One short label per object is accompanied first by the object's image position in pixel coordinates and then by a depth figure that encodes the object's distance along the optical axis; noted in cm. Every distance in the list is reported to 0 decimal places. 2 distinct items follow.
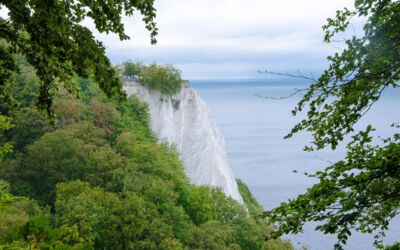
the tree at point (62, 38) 499
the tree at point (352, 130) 572
